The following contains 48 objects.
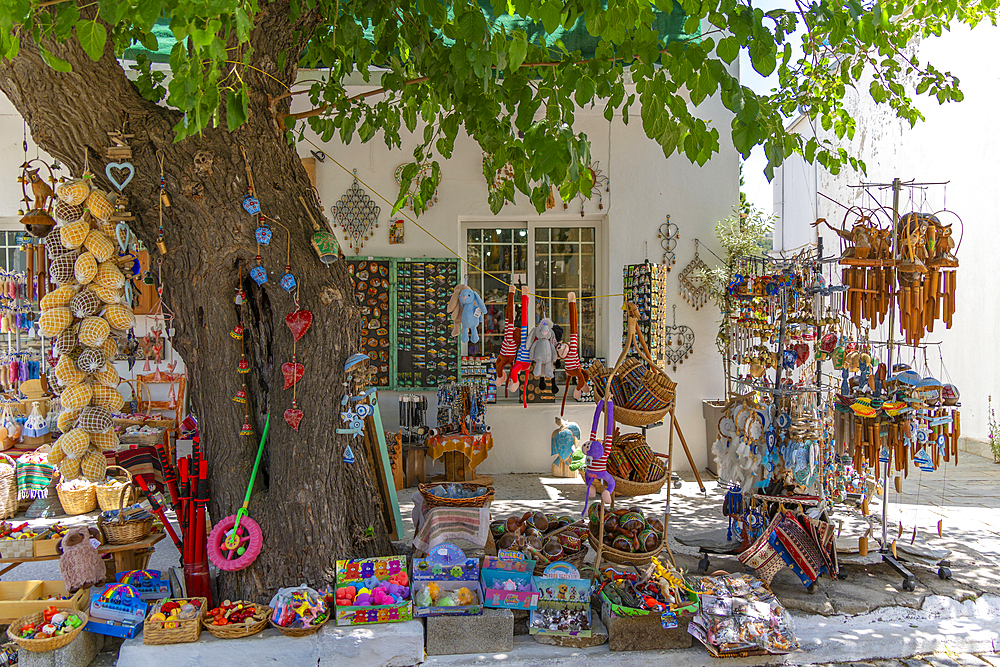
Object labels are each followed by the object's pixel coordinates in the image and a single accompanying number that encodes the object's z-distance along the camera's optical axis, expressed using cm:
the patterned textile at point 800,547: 381
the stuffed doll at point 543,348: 508
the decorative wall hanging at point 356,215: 662
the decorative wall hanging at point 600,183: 667
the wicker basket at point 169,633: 315
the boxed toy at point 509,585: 344
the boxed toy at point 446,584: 340
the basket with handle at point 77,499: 534
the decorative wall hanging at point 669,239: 662
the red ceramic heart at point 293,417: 354
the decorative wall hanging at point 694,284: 655
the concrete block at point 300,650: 315
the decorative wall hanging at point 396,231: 656
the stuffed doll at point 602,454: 364
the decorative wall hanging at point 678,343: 660
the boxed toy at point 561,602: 340
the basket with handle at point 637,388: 374
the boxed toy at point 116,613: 325
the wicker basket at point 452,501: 390
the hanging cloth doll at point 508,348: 489
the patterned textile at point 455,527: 382
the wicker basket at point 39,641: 304
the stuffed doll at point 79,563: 347
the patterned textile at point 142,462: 353
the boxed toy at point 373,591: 335
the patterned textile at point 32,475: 545
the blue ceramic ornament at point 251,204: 343
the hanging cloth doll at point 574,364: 444
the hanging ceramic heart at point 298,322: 352
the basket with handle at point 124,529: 370
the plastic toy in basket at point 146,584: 354
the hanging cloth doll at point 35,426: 566
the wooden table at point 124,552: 364
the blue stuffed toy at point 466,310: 488
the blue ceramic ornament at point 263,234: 344
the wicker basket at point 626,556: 383
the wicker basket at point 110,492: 541
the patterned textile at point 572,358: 444
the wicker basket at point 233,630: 319
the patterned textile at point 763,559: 382
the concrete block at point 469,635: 332
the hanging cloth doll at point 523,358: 484
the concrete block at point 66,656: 307
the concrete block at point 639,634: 333
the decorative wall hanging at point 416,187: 640
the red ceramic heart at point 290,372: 355
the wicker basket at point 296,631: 321
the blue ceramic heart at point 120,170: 333
